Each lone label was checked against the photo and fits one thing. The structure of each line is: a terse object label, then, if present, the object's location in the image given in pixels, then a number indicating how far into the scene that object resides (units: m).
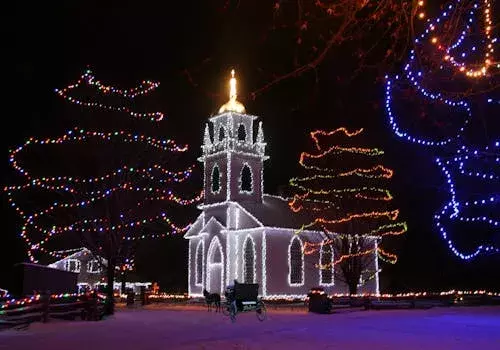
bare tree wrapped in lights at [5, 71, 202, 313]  28.89
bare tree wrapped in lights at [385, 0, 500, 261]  9.88
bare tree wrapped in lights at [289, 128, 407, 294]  36.03
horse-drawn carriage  24.56
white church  40.38
